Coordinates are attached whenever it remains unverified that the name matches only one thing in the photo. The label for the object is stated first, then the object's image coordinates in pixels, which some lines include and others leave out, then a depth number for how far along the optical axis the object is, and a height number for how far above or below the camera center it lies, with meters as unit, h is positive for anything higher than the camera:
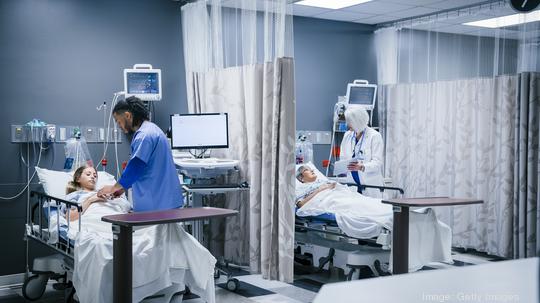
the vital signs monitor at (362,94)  6.68 +0.24
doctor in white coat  5.38 -0.34
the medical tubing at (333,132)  6.69 -0.20
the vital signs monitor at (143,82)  5.07 +0.29
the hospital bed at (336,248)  4.33 -1.04
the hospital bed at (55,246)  3.47 -0.85
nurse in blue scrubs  3.84 -0.36
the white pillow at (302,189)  5.04 -0.64
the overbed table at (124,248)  3.04 -0.69
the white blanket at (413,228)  4.12 -0.81
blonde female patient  3.98 -0.59
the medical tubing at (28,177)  4.77 -0.49
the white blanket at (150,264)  3.27 -0.84
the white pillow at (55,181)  4.34 -0.49
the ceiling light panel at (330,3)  5.96 +1.14
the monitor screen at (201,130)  4.96 -0.12
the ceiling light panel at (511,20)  5.11 +0.86
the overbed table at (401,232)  3.92 -0.79
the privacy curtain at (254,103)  4.54 +0.10
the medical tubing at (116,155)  5.27 -0.35
